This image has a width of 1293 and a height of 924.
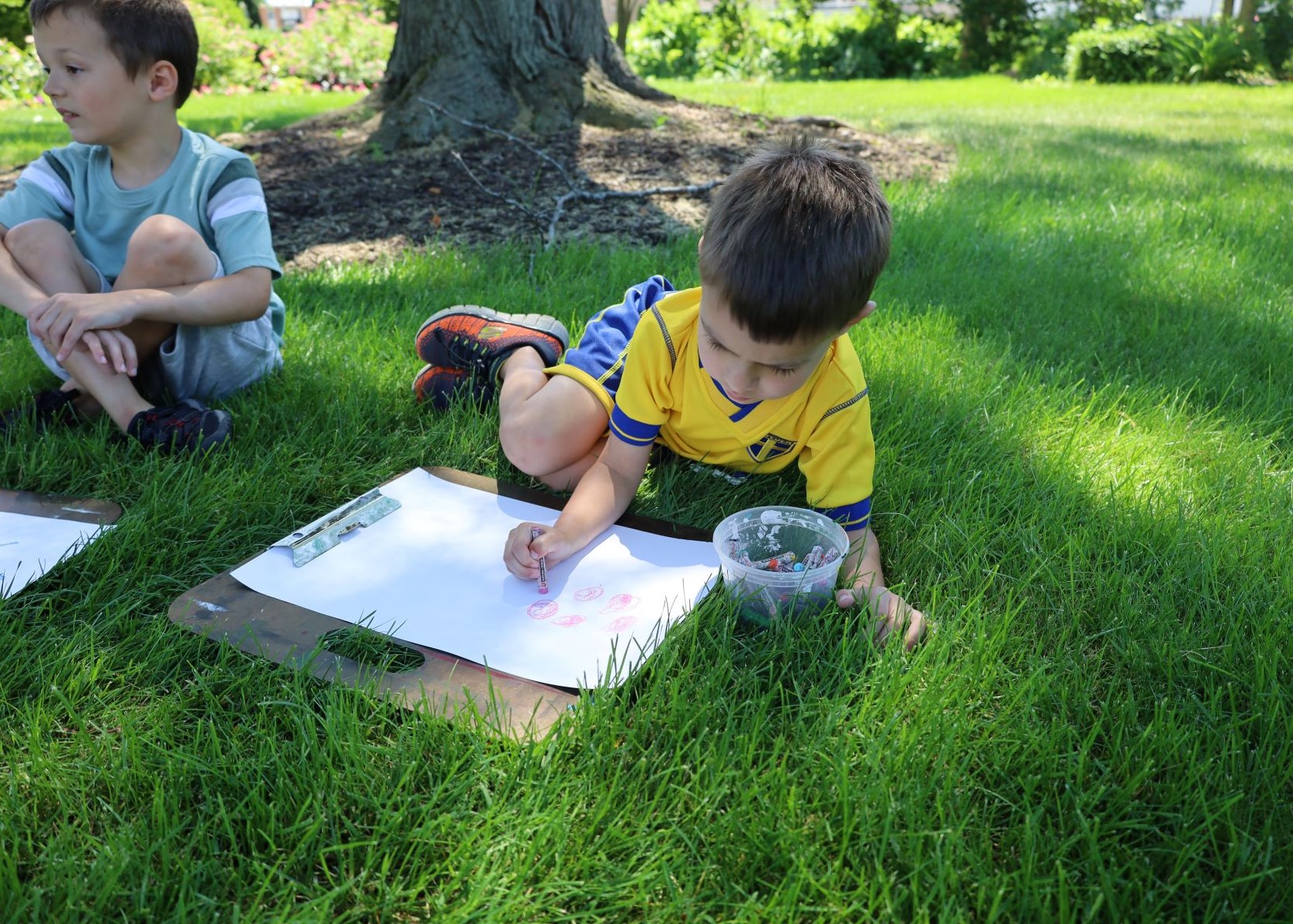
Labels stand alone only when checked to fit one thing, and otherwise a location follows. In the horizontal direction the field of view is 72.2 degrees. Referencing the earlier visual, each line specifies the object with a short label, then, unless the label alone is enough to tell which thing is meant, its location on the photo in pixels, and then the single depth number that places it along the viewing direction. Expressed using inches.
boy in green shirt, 79.7
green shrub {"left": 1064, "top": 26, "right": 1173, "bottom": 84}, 510.0
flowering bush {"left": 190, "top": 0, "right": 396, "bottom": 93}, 445.7
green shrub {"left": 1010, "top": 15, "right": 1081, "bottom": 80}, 568.1
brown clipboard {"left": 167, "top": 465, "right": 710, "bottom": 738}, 51.4
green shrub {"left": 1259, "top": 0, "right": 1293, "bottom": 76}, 531.5
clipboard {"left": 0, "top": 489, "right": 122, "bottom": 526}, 69.8
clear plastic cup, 59.4
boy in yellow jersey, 56.9
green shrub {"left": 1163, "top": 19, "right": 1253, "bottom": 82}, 490.0
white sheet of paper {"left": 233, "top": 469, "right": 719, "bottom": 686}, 57.9
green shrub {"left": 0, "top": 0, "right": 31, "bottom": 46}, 447.5
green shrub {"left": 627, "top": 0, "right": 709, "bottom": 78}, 597.0
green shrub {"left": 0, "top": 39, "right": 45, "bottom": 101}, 394.3
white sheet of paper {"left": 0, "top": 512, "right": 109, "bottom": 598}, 62.4
